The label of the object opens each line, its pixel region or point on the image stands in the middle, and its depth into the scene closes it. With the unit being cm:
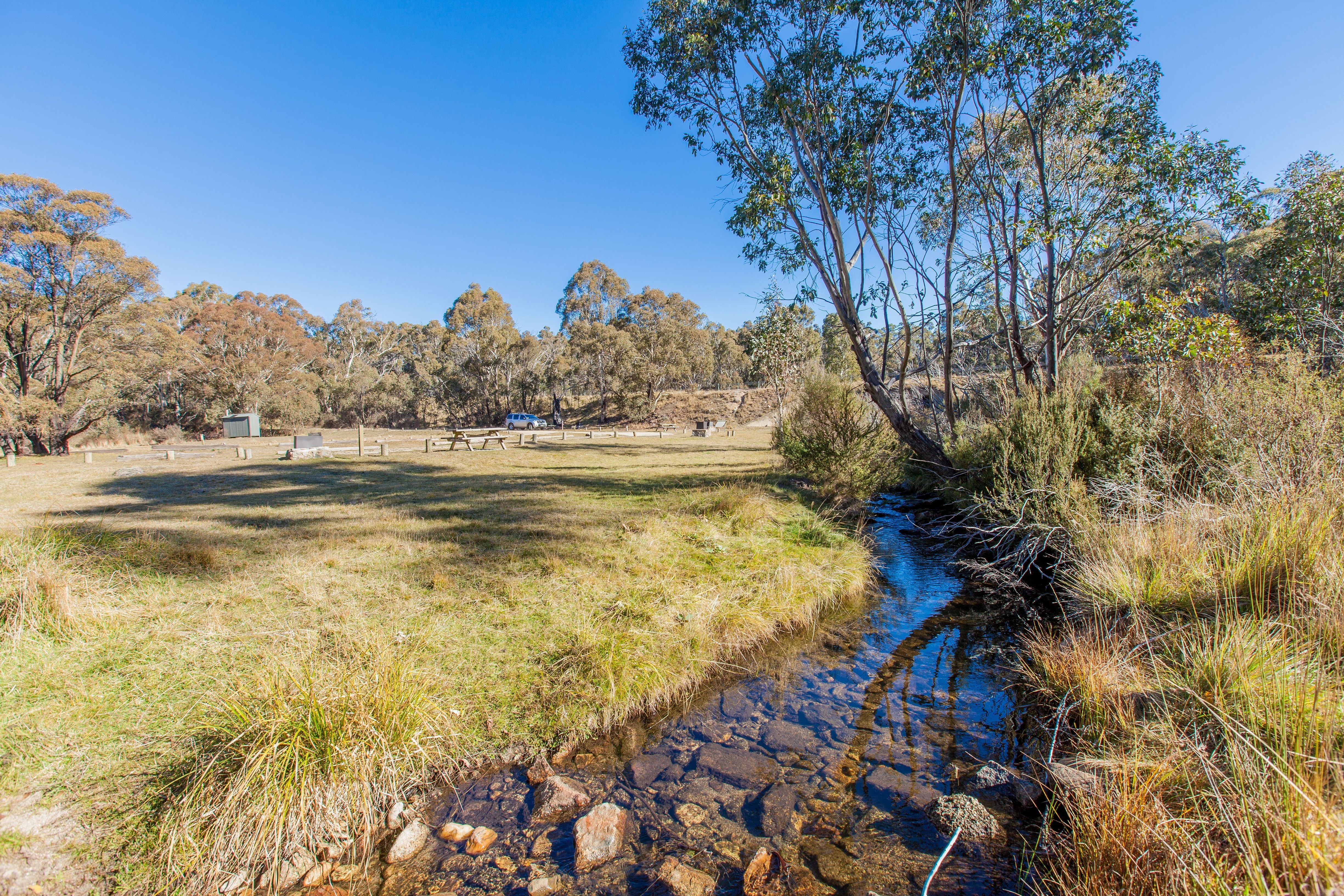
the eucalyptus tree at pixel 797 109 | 1103
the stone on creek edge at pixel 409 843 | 289
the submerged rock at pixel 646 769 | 356
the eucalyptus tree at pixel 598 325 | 4812
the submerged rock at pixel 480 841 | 296
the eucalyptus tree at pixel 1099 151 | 904
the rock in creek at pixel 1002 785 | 329
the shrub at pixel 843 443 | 1133
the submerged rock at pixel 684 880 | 274
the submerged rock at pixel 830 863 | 280
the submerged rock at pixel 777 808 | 316
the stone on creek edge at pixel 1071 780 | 289
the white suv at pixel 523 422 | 4566
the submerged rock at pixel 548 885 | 272
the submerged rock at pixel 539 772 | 349
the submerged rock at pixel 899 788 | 337
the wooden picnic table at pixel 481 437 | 2314
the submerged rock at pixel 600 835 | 292
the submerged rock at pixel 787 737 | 396
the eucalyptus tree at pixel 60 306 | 2278
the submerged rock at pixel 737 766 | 360
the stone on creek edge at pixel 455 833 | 304
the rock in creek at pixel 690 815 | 322
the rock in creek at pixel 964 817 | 305
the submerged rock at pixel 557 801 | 321
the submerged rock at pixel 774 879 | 274
